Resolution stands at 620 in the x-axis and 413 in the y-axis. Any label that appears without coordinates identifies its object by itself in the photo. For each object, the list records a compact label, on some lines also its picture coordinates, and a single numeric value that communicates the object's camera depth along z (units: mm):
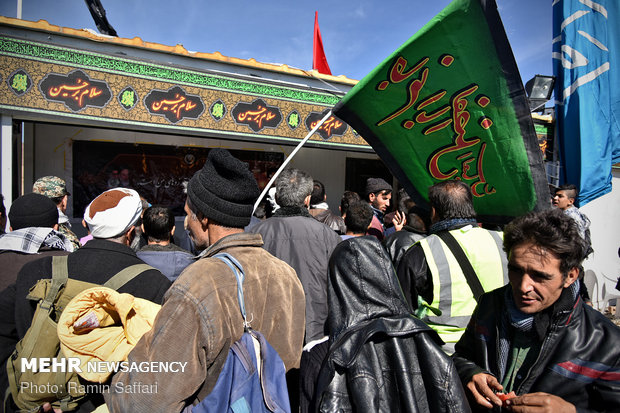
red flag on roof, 8203
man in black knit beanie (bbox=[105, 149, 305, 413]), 1010
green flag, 2125
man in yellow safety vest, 1838
